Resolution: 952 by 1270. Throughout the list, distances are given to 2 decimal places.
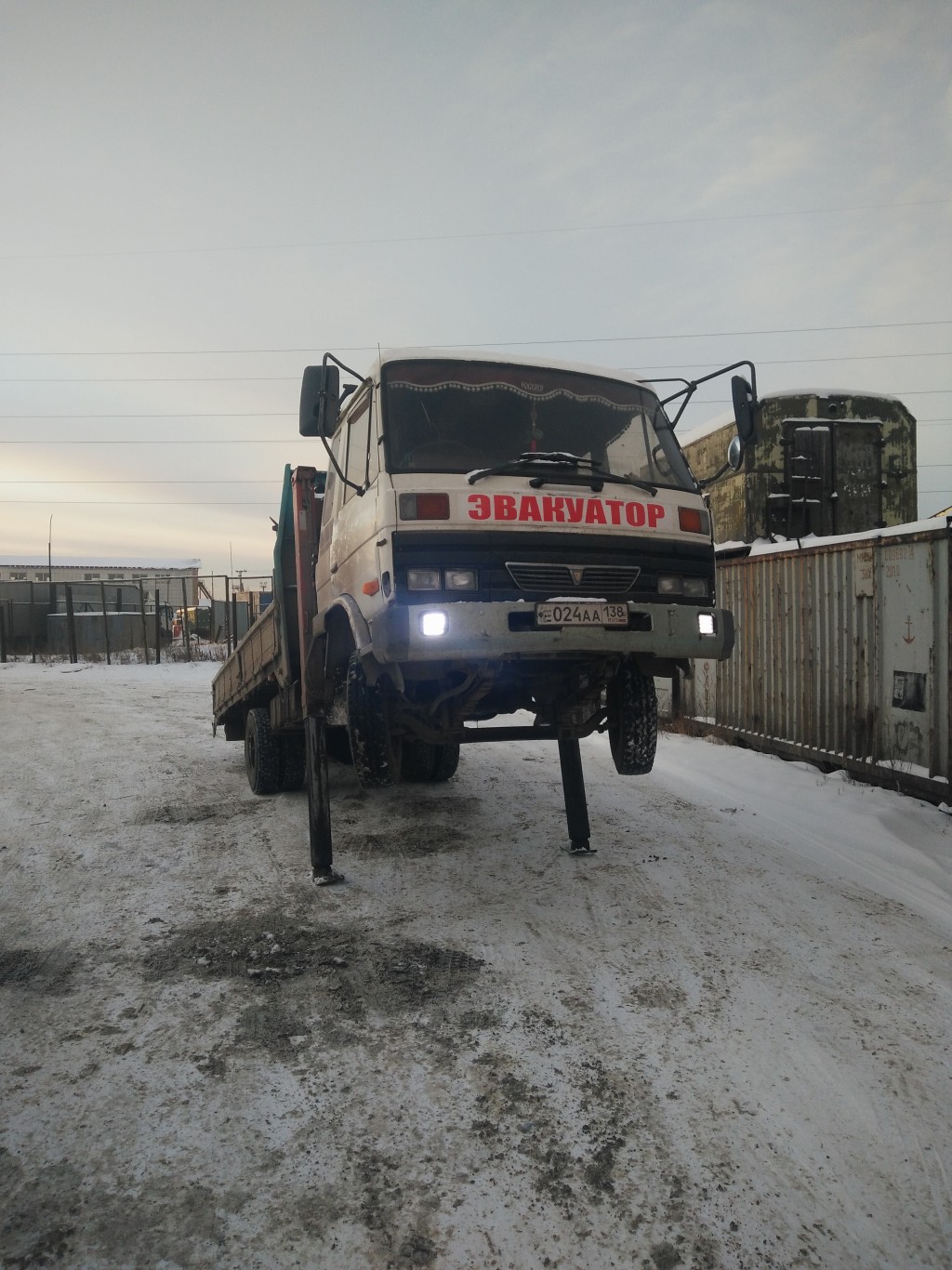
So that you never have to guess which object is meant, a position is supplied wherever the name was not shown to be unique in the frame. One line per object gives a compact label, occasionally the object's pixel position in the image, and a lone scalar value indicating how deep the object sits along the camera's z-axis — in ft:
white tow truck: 11.77
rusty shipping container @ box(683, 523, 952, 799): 19.57
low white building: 212.64
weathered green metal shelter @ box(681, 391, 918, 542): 36.70
